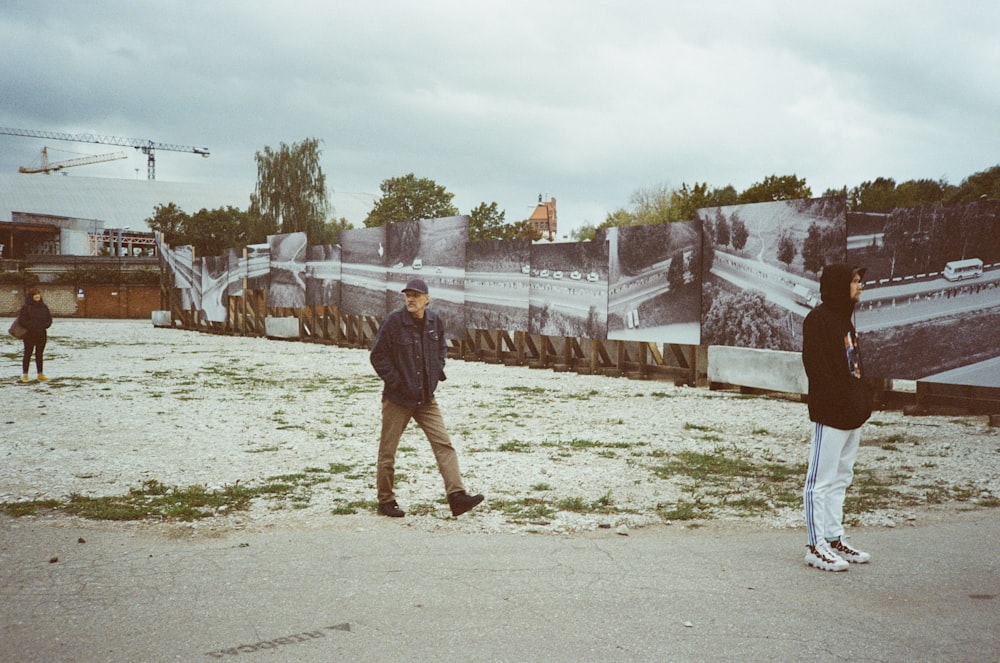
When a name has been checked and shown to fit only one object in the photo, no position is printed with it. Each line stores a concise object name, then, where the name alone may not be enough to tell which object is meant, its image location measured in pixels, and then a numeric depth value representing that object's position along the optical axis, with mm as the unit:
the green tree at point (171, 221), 98688
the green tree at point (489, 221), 83750
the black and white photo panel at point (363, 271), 30141
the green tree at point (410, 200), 90812
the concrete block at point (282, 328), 36469
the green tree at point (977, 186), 46625
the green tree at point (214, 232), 93438
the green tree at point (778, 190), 57469
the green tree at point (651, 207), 60938
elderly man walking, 7414
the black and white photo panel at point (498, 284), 23656
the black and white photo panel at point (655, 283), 18281
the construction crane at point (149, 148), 188600
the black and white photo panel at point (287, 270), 35688
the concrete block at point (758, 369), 15664
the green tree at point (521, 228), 85912
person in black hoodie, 5887
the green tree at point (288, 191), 85188
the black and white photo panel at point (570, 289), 20844
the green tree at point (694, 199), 53938
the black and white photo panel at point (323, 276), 33062
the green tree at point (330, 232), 86250
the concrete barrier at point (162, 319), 51000
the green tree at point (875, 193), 51116
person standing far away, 18984
